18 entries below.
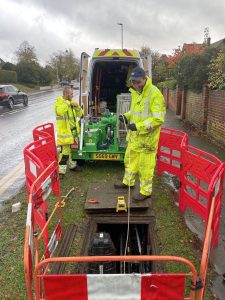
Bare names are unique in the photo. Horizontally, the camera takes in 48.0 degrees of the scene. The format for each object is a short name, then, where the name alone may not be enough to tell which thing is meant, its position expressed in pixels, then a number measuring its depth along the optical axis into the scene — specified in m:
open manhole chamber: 2.72
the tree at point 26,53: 49.30
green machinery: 5.56
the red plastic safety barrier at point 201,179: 2.90
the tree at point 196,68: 10.03
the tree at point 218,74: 7.77
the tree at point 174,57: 19.12
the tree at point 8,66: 40.93
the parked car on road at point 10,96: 17.34
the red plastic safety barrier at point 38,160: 3.10
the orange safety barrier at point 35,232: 1.90
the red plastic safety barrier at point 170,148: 5.09
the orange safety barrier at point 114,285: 1.75
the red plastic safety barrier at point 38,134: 4.84
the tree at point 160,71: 23.63
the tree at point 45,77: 47.25
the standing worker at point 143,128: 3.75
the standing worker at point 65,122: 5.43
